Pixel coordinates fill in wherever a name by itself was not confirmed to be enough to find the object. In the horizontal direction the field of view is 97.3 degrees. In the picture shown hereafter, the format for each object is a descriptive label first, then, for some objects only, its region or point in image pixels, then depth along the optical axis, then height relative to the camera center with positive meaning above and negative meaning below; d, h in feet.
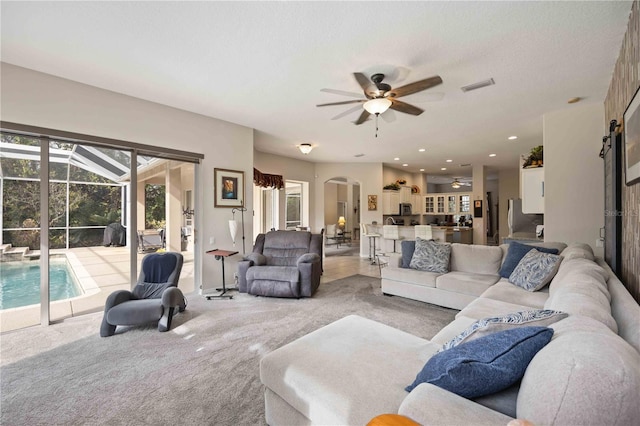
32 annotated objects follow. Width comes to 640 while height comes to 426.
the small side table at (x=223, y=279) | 13.84 -3.31
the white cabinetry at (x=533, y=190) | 14.55 +1.19
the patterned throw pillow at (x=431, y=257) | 13.43 -2.12
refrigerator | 19.99 -0.60
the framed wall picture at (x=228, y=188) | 15.47 +1.54
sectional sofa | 2.50 -2.13
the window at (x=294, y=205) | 28.57 +0.95
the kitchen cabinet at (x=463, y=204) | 34.68 +1.14
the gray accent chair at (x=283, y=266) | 13.82 -2.68
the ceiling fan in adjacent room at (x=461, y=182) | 37.84 +4.87
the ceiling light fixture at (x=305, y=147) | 19.33 +4.62
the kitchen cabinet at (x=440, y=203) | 36.06 +1.27
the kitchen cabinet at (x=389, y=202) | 28.71 +1.21
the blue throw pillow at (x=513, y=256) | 11.76 -1.81
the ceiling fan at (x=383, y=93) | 8.89 +4.14
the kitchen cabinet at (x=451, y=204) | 35.04 +1.17
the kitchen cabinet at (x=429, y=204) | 36.78 +1.24
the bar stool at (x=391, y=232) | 22.41 -1.48
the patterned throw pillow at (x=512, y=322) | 4.19 -1.65
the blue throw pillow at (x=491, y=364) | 3.30 -1.80
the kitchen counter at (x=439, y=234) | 23.43 -1.93
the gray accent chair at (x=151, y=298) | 9.61 -3.07
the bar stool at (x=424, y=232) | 21.58 -1.43
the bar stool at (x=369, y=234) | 25.15 -1.86
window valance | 20.93 +2.73
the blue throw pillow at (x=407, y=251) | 14.51 -1.94
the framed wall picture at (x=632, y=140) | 6.14 +1.69
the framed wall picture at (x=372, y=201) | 28.32 +1.29
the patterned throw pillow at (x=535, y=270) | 9.70 -2.07
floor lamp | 15.56 -0.51
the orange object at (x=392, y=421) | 3.00 -2.25
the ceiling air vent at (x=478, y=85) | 10.41 +4.93
